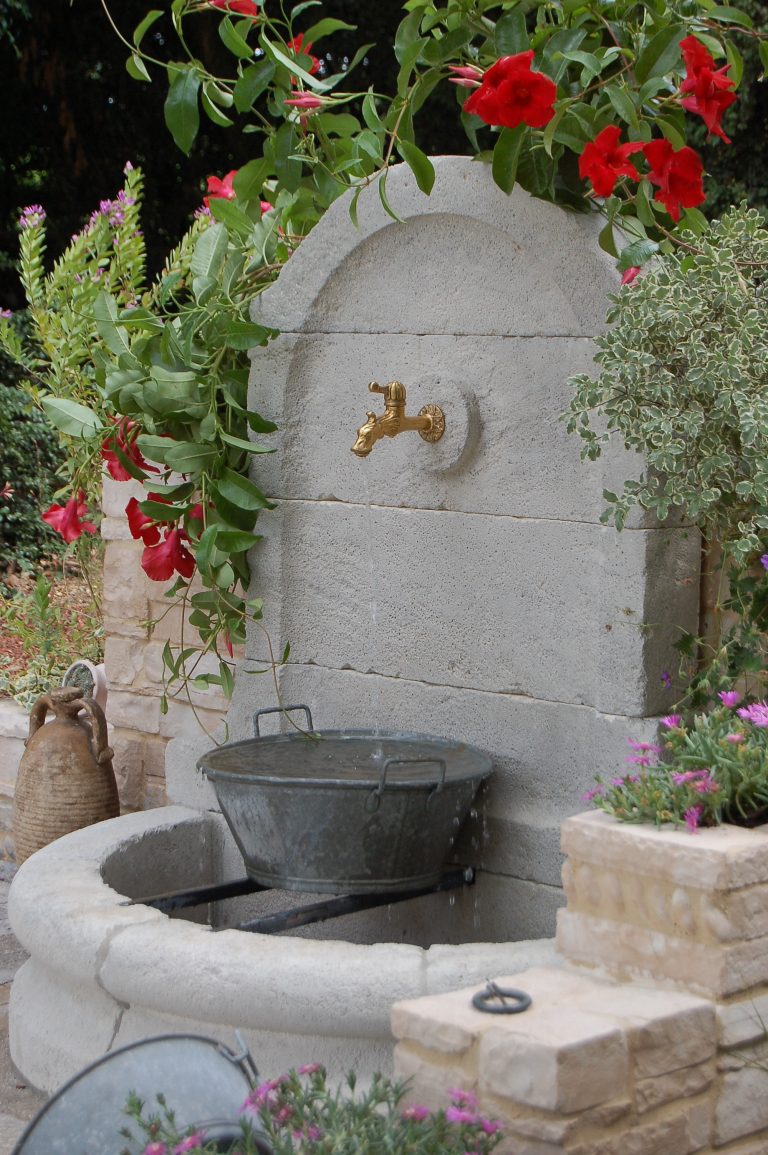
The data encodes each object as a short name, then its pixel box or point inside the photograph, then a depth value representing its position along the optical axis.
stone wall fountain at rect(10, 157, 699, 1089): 2.82
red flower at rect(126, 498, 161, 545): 3.77
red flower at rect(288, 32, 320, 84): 3.54
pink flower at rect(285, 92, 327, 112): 3.35
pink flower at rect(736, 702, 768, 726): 2.70
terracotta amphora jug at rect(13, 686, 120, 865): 4.18
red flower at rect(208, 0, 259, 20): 3.40
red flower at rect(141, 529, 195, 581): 3.73
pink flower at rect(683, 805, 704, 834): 2.49
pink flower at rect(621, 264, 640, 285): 3.00
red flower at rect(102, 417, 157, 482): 3.74
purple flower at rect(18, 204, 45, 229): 5.83
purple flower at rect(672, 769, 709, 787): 2.56
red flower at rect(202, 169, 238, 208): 4.15
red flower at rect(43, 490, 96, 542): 4.00
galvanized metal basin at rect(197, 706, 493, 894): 3.02
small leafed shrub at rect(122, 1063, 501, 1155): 2.07
